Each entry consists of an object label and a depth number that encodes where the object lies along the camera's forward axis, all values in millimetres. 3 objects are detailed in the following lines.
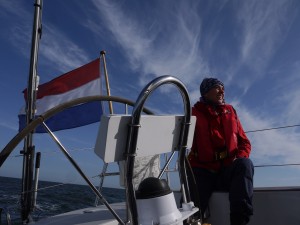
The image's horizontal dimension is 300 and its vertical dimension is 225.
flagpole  2643
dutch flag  3031
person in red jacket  1450
